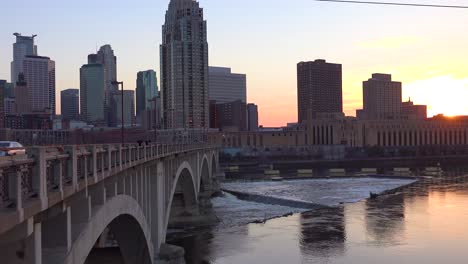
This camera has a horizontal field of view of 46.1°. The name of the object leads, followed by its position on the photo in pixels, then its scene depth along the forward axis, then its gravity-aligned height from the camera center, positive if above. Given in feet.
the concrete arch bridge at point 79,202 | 32.19 -6.39
